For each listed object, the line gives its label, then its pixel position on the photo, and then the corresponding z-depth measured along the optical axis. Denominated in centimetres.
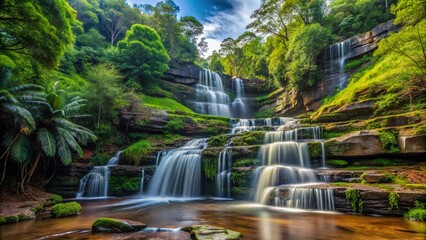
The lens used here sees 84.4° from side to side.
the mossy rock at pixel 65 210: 823
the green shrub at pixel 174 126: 1991
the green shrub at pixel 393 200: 707
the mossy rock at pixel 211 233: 498
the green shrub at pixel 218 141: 1587
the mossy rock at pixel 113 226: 591
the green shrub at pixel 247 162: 1268
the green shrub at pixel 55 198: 1099
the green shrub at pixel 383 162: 1023
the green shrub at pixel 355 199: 766
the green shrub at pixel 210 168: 1320
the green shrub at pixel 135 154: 1525
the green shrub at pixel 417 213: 644
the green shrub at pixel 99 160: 1575
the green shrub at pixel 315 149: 1173
